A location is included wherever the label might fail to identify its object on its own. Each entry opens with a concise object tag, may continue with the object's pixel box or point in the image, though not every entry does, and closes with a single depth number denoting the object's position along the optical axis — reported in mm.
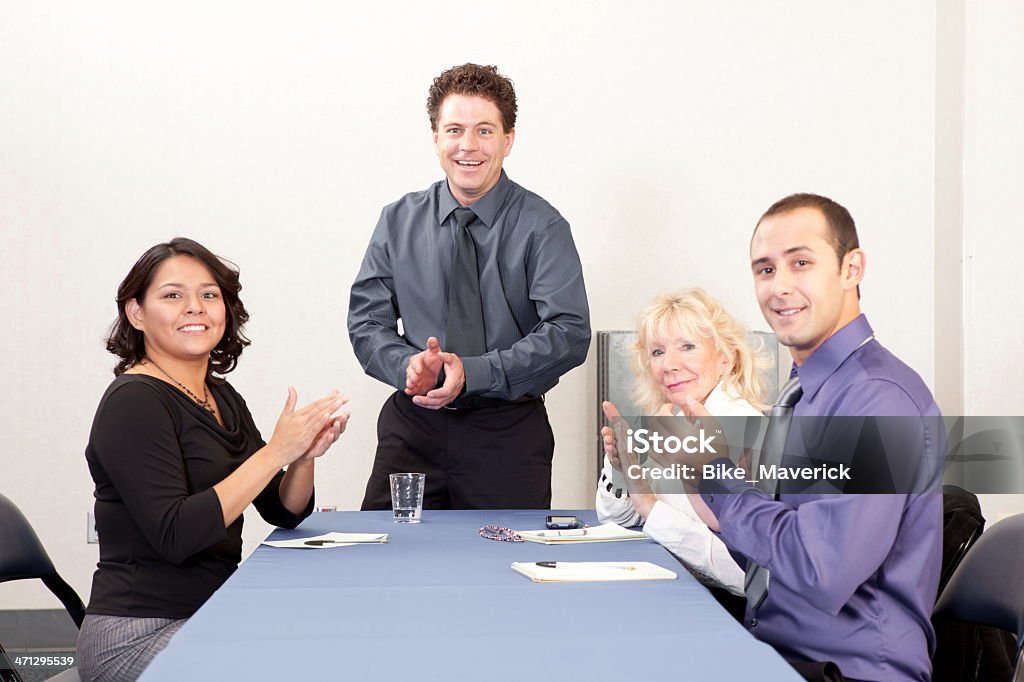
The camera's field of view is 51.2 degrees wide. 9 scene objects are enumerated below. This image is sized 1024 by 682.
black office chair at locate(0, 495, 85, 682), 2197
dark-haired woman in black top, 1911
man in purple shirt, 1496
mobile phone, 2174
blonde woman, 1899
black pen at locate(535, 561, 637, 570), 1665
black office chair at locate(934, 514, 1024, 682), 1729
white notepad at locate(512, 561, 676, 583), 1592
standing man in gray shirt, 2832
